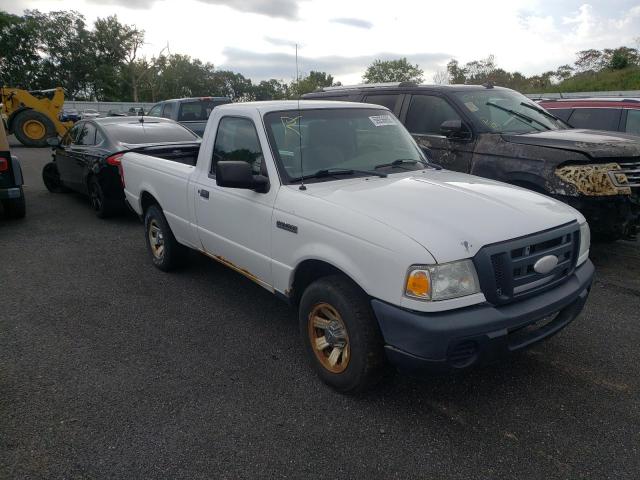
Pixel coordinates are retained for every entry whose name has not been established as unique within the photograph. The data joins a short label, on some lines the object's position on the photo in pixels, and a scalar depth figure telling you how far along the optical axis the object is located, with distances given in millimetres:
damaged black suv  4770
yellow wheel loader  18391
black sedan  7395
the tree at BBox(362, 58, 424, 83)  67500
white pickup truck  2502
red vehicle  7613
